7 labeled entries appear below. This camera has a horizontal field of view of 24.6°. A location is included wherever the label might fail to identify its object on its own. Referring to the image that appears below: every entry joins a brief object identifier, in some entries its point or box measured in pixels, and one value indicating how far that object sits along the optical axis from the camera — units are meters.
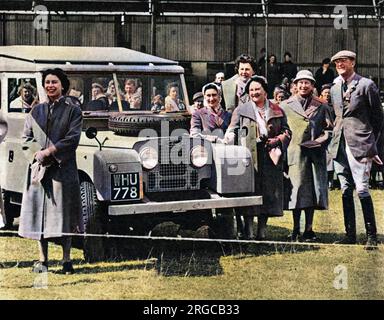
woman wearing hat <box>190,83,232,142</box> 6.87
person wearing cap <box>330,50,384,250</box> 6.87
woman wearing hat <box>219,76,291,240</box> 6.91
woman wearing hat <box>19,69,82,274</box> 5.87
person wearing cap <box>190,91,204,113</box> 7.11
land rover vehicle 6.15
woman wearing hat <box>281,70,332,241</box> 7.21
